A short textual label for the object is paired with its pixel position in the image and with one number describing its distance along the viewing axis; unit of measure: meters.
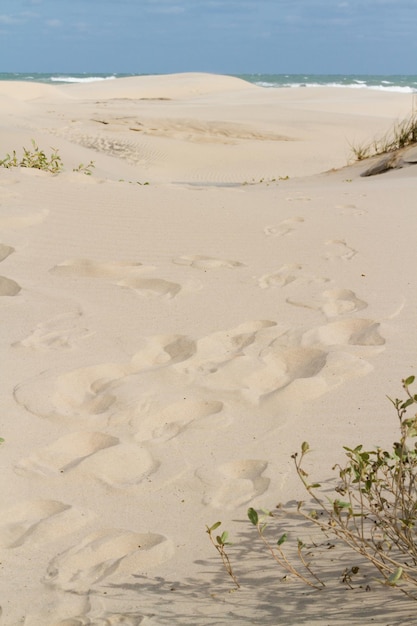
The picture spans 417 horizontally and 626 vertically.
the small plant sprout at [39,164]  7.53
